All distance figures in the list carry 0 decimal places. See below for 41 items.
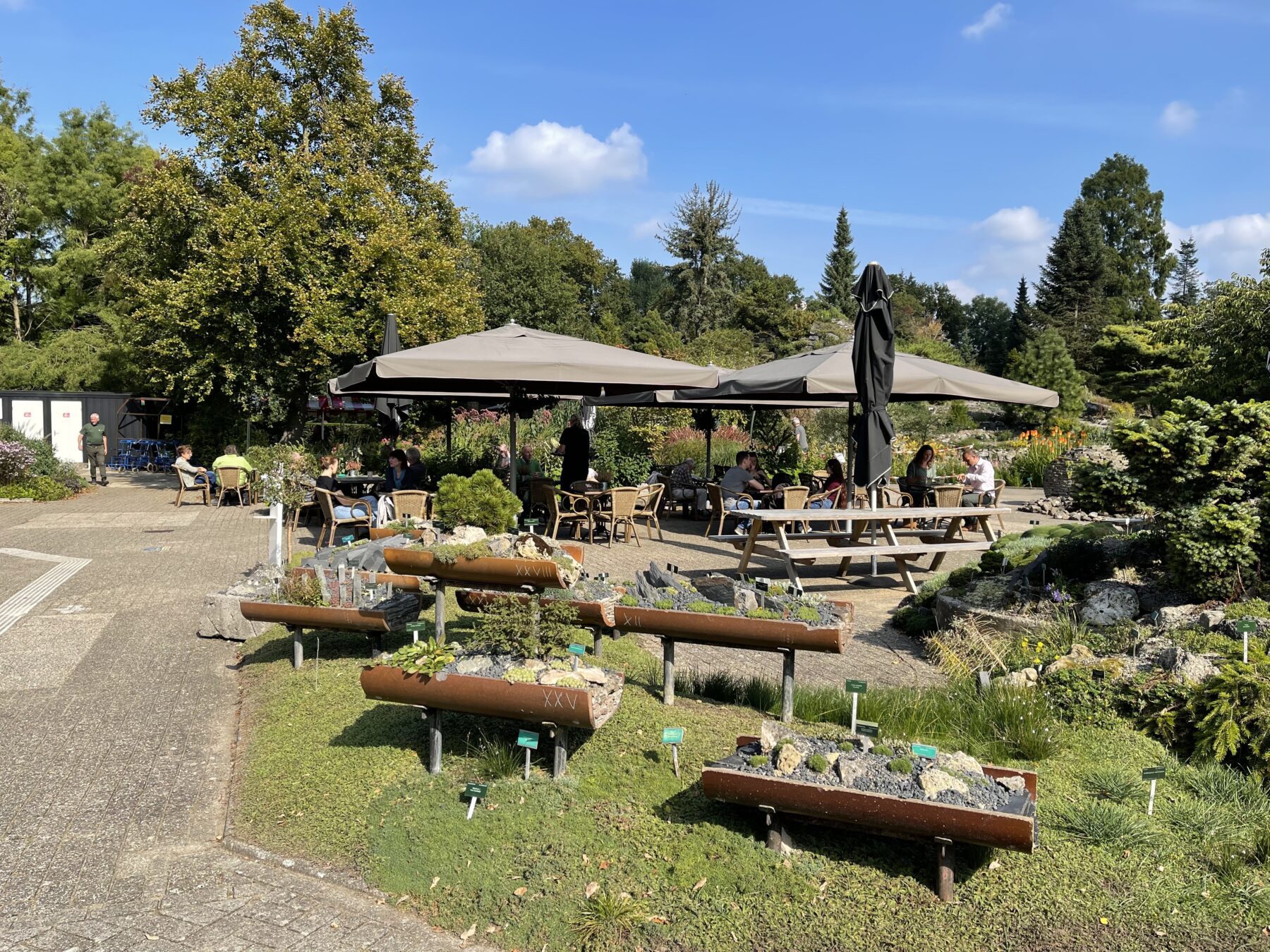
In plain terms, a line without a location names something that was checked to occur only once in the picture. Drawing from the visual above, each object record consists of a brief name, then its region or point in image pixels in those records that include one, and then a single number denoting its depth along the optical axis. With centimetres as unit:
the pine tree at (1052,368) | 3256
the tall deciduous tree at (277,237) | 1820
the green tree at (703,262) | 4722
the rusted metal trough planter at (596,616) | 521
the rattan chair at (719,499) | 1123
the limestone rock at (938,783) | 342
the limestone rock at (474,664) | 447
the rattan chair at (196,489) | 1642
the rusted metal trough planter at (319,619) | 611
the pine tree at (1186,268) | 6544
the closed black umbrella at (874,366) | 831
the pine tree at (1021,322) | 4909
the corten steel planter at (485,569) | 502
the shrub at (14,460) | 1703
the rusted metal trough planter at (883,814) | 320
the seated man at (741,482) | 1115
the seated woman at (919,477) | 1190
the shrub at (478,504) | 585
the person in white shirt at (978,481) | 1170
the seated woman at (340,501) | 1052
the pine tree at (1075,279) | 4566
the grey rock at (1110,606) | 602
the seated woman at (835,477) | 1173
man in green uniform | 2000
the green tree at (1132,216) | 6431
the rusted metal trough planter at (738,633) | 476
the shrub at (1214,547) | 556
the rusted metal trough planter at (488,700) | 407
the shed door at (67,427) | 2553
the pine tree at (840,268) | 5438
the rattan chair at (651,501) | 1135
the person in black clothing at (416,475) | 1094
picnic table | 826
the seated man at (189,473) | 1669
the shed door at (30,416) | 2492
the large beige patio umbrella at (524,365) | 855
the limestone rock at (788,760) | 367
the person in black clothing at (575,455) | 1209
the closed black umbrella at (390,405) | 1248
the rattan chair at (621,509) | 1085
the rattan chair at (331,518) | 1019
